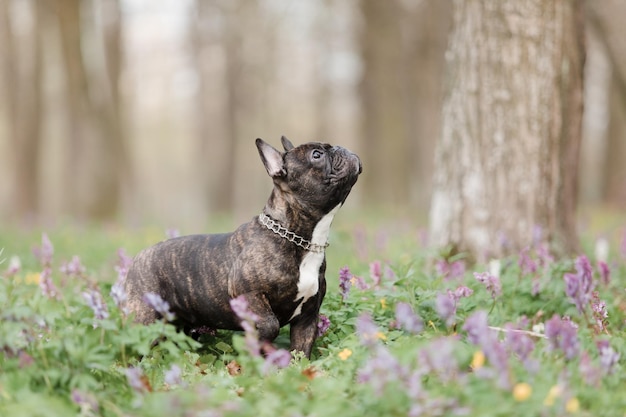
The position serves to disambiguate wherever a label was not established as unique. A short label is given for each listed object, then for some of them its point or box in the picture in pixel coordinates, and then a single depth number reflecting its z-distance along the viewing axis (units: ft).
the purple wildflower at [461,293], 15.52
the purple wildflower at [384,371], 10.40
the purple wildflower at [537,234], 22.07
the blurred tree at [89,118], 55.77
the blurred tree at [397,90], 68.33
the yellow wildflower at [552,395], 9.96
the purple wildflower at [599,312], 14.69
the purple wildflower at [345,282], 16.65
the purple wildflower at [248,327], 11.43
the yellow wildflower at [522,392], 9.89
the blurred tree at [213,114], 81.25
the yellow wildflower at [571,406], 9.93
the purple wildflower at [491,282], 16.65
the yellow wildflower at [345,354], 12.80
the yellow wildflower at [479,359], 10.71
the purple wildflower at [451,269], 19.88
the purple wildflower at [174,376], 11.75
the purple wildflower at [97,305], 12.21
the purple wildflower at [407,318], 10.53
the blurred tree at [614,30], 32.01
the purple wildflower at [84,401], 11.19
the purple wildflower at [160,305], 12.21
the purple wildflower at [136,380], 11.34
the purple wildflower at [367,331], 10.79
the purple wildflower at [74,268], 17.31
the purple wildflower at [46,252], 17.43
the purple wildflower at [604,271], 16.26
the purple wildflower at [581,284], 13.20
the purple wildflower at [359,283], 18.65
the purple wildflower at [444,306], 10.93
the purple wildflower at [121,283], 12.12
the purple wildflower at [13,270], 17.37
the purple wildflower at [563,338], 11.18
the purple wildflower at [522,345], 11.00
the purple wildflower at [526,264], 19.08
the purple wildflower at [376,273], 18.70
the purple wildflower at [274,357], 11.27
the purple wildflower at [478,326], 10.57
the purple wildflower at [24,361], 11.66
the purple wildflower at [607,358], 11.44
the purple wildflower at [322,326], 16.48
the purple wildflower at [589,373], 11.04
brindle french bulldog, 15.14
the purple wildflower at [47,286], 17.56
